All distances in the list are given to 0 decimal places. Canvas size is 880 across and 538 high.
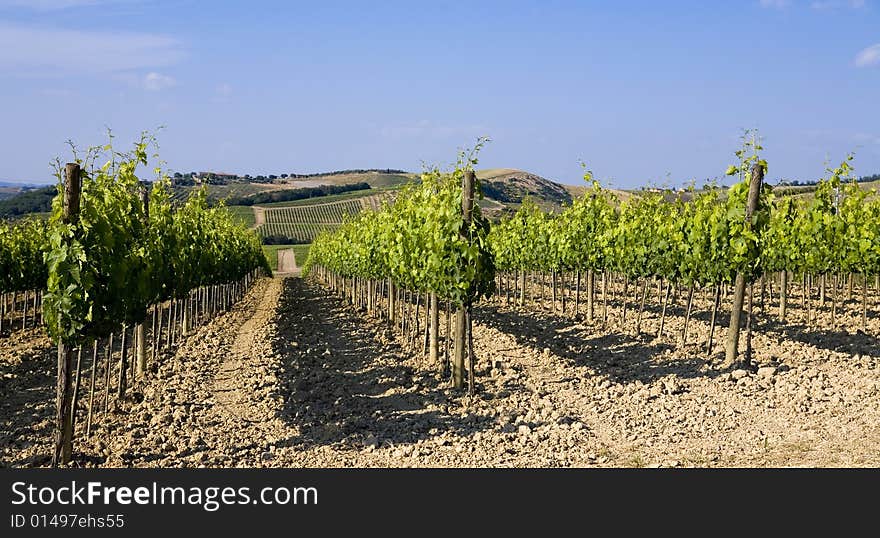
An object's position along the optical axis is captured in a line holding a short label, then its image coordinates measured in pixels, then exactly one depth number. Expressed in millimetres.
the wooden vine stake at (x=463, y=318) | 13453
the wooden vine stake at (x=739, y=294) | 14445
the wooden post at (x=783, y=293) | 20958
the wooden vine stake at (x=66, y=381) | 9602
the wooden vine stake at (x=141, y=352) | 15883
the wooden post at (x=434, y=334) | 16250
